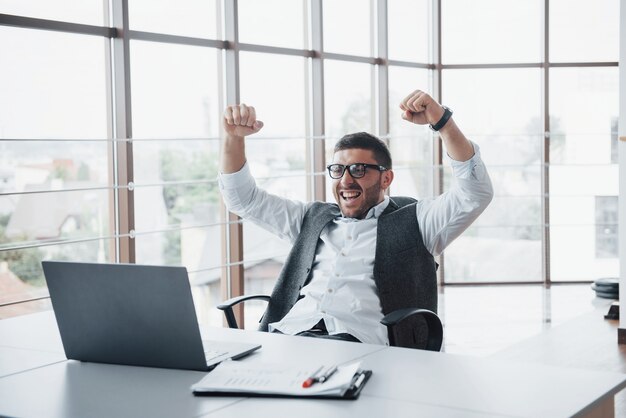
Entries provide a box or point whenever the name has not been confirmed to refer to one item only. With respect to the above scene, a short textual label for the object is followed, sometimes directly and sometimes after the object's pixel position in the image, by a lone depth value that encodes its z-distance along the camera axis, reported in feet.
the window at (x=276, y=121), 13.93
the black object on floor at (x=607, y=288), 19.85
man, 8.66
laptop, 5.94
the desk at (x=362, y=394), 5.09
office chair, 7.98
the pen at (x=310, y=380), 5.39
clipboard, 5.28
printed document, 5.34
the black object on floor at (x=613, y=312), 17.34
